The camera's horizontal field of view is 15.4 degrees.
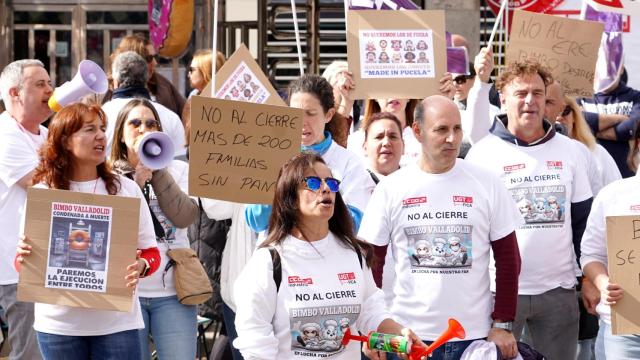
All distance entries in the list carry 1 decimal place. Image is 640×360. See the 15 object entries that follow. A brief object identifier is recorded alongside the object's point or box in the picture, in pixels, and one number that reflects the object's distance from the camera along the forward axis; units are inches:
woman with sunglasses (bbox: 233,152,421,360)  344.5
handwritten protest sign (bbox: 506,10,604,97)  581.6
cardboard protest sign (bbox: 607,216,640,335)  402.0
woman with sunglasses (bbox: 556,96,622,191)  525.4
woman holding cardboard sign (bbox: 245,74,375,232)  449.5
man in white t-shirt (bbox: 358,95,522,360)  398.9
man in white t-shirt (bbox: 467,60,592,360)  462.6
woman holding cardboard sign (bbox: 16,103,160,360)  397.6
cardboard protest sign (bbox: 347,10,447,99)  548.2
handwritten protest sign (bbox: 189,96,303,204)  454.0
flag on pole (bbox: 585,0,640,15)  619.4
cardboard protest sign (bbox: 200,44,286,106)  507.1
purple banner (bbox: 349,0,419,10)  608.3
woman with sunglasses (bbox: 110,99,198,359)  457.3
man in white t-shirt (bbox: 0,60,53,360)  470.4
